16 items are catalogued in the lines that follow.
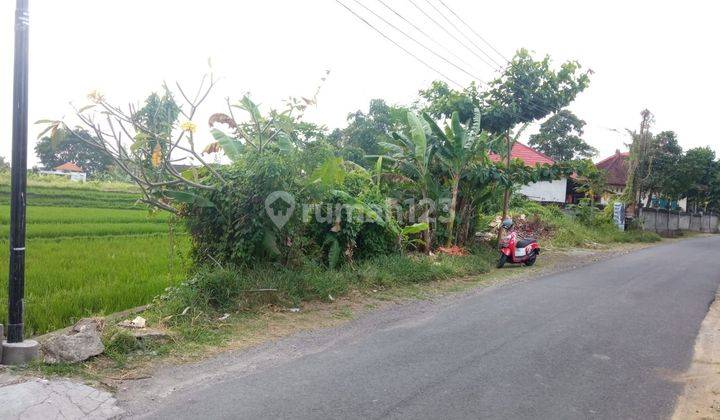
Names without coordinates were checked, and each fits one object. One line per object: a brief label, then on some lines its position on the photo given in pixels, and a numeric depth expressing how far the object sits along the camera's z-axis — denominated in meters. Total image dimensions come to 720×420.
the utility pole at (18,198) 4.65
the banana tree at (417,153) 11.84
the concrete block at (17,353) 4.71
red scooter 12.92
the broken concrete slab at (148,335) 5.44
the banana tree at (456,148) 12.02
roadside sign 25.61
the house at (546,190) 31.27
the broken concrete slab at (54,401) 3.82
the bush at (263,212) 7.39
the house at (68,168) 61.49
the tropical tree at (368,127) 26.05
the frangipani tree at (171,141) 6.32
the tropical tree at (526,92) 13.58
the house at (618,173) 40.31
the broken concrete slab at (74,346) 4.78
